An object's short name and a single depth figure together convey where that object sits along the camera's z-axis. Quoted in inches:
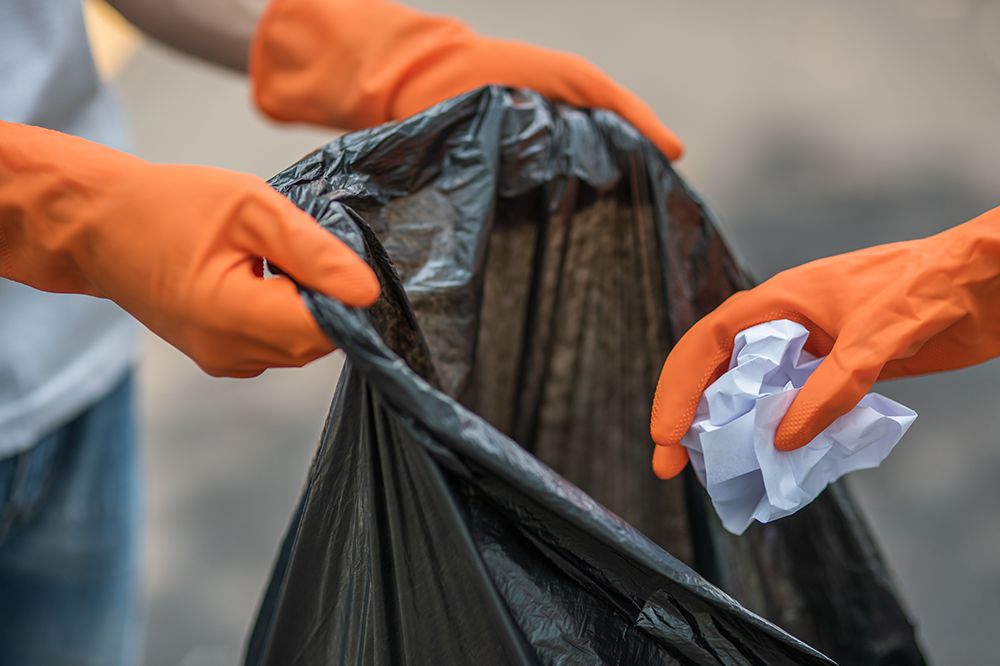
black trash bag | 64.3
